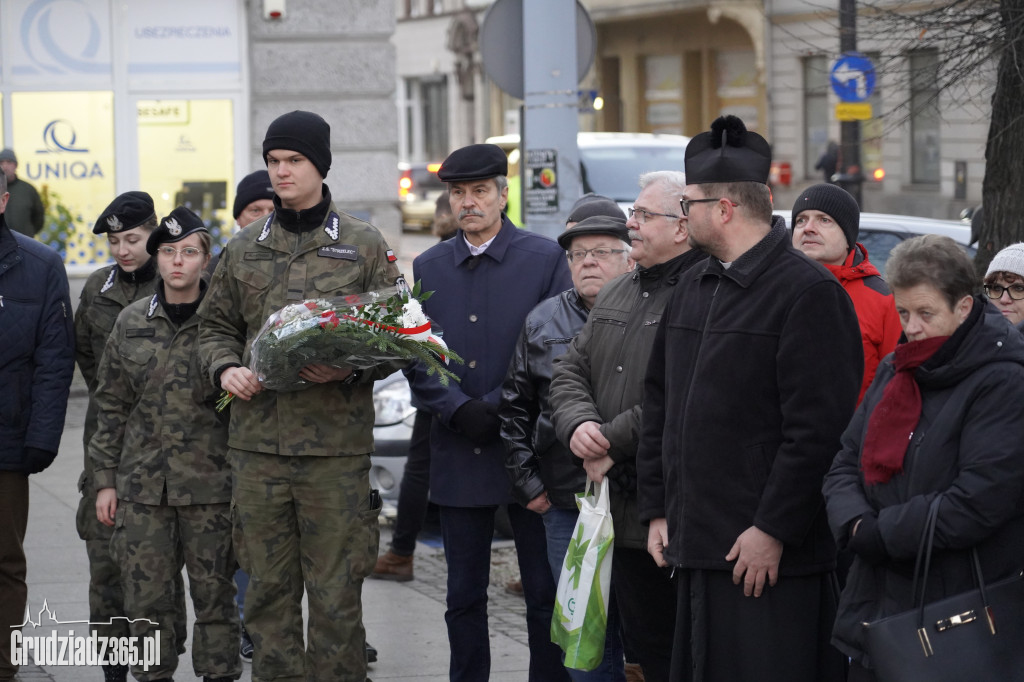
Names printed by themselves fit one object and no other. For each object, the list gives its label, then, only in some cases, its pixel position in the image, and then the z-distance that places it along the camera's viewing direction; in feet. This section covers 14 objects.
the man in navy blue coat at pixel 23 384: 34.12
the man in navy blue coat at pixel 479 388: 32.24
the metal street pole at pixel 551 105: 47.30
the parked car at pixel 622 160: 81.53
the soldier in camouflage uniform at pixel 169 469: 31.96
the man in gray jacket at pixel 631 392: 28.03
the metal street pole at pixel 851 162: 111.65
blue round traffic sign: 71.05
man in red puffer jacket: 32.55
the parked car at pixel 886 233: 59.80
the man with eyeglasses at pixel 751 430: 23.58
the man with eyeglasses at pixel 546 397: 30.44
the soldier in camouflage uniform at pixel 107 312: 33.88
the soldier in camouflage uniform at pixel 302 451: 29.69
